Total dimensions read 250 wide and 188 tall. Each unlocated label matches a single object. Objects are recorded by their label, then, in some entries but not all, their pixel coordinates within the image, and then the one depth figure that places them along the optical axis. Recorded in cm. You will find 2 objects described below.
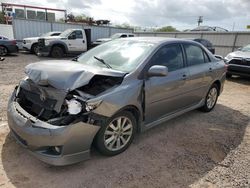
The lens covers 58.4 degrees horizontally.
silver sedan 262
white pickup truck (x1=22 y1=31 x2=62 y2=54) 1442
